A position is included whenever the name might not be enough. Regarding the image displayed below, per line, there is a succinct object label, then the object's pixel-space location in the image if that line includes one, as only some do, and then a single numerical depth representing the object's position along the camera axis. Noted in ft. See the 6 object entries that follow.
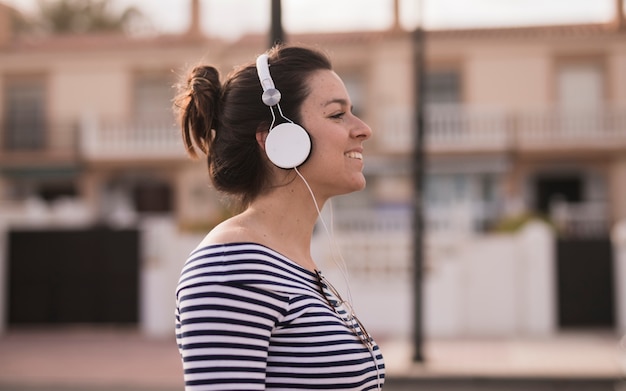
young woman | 4.91
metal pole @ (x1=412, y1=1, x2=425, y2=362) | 32.99
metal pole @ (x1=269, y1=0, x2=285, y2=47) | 22.02
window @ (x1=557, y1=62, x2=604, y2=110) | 75.36
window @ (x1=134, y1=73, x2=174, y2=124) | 80.94
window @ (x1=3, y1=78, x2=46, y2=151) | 81.30
